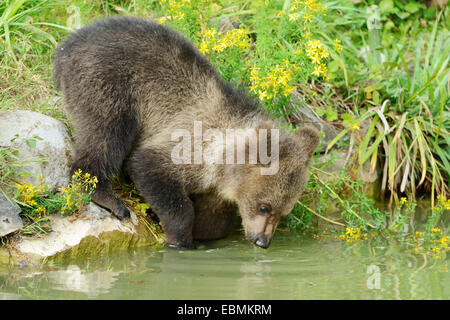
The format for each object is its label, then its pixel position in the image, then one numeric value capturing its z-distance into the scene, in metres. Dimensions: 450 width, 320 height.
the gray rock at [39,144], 6.31
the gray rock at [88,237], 5.80
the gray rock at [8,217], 5.70
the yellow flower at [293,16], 7.15
